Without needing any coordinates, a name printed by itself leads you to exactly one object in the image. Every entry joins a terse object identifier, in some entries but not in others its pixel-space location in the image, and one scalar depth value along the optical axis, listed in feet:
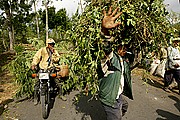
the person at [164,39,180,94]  13.29
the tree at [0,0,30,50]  38.22
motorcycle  9.88
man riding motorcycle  11.16
